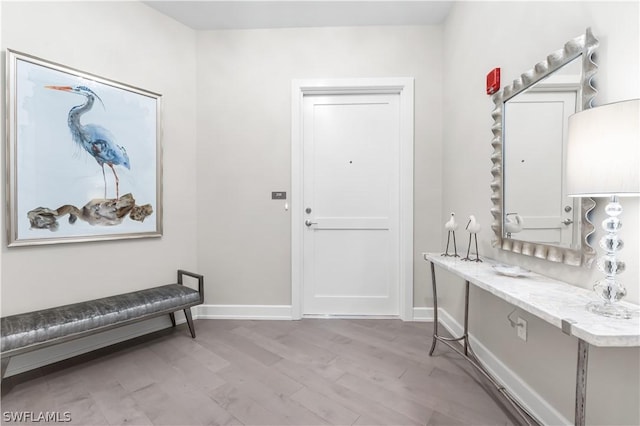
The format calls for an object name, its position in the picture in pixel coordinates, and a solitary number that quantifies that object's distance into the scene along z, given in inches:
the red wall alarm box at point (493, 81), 69.8
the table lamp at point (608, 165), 30.7
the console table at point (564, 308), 30.2
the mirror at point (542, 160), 46.7
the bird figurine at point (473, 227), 70.0
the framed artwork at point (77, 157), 69.0
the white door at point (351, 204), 106.7
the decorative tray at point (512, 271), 55.6
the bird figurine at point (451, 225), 75.2
